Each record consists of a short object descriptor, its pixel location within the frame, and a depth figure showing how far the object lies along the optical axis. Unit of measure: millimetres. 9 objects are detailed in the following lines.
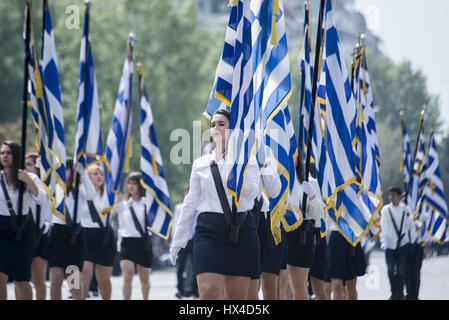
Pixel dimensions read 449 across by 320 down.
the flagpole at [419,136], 29702
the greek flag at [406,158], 33062
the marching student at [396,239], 27891
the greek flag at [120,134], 24672
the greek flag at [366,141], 20062
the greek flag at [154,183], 26359
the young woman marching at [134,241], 23469
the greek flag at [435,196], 33687
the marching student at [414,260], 27531
